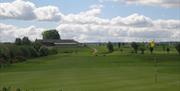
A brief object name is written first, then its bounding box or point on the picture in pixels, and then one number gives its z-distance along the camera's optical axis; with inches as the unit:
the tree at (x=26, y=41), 4490.8
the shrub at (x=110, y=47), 4536.2
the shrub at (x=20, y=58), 3071.4
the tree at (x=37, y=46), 4111.9
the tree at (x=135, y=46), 4329.2
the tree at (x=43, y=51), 4031.1
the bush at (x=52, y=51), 4450.4
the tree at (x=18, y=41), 4368.1
